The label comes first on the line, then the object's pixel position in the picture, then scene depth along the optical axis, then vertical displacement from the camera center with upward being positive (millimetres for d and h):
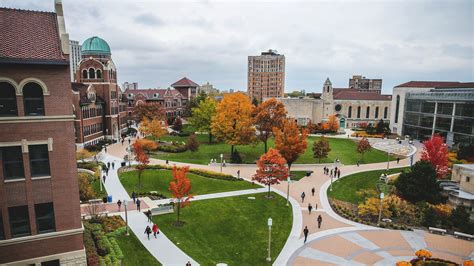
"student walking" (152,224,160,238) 23323 -10368
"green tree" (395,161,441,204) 31625 -9063
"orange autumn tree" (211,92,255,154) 48469 -4094
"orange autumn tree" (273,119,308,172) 40031 -5907
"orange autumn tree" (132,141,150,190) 34912 -7498
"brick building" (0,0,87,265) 14570 -2625
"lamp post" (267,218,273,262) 20500 -11088
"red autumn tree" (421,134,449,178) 38531 -7349
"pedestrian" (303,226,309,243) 23808 -10680
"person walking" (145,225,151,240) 22992 -10281
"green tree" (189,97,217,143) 66375 -4278
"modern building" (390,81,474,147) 58997 -2541
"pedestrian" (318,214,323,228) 26562 -10694
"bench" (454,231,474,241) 25453 -11384
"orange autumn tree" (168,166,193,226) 25566 -7737
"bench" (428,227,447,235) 26302 -11355
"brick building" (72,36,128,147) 56062 +405
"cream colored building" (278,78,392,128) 97188 -3148
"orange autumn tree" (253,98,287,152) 48250 -2929
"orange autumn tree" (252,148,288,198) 32312 -7712
